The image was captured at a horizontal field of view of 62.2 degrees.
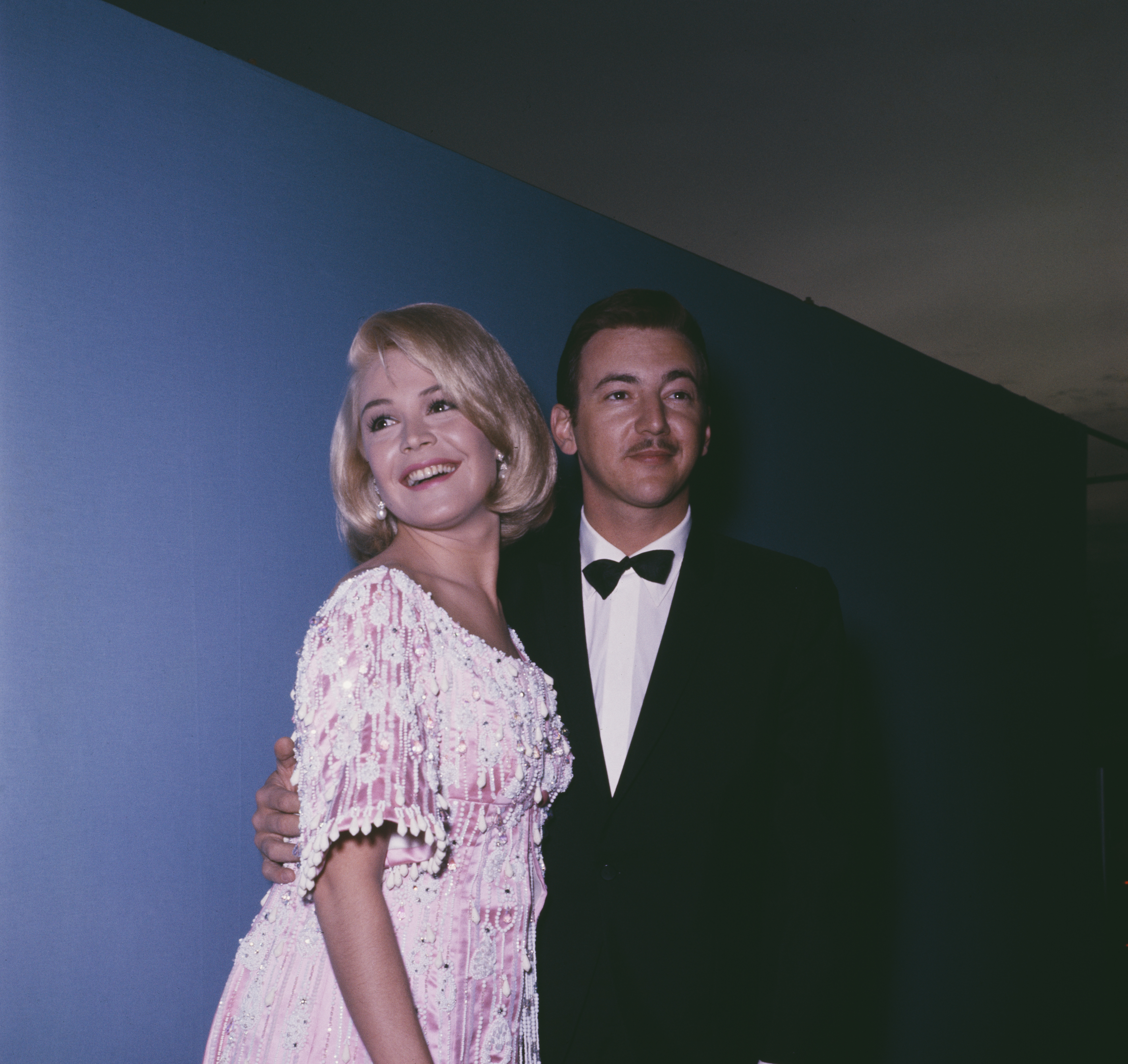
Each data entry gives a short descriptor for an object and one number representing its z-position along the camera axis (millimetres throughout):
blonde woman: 1116
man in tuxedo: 1564
